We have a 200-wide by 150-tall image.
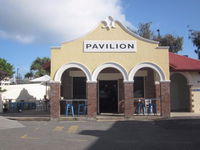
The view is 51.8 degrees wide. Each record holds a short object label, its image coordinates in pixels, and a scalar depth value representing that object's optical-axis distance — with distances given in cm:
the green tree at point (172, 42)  3047
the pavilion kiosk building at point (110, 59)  1173
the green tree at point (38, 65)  3778
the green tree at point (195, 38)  2744
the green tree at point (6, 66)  2044
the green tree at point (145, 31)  3104
